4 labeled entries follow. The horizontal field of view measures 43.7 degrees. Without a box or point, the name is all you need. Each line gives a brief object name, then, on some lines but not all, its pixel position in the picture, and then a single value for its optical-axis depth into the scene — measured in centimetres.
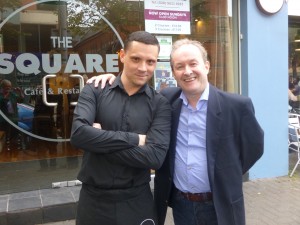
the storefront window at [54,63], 482
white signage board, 521
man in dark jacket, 224
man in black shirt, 210
